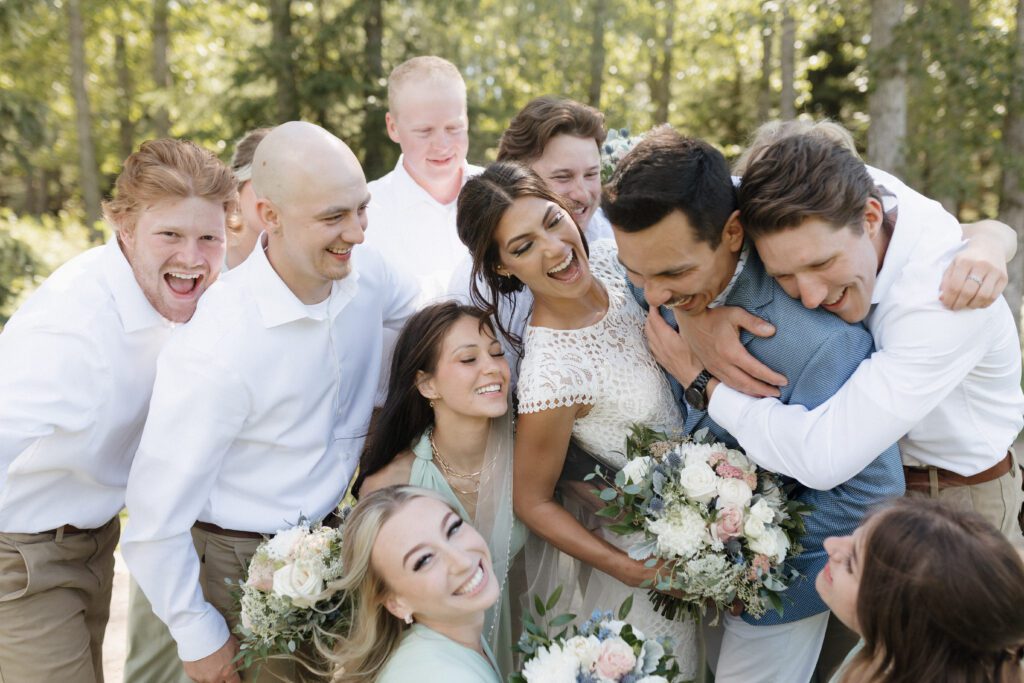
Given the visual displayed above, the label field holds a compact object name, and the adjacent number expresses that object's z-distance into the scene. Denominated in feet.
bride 11.63
